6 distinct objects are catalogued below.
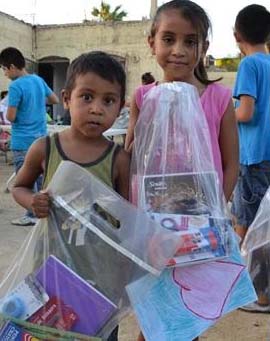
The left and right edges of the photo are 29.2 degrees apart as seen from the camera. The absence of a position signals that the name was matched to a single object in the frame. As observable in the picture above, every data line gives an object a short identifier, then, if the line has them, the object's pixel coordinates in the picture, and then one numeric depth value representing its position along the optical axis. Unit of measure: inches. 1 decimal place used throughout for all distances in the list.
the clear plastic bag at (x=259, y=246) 82.7
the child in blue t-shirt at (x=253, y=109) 105.0
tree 1419.3
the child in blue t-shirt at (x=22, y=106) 177.5
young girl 60.3
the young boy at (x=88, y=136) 58.6
